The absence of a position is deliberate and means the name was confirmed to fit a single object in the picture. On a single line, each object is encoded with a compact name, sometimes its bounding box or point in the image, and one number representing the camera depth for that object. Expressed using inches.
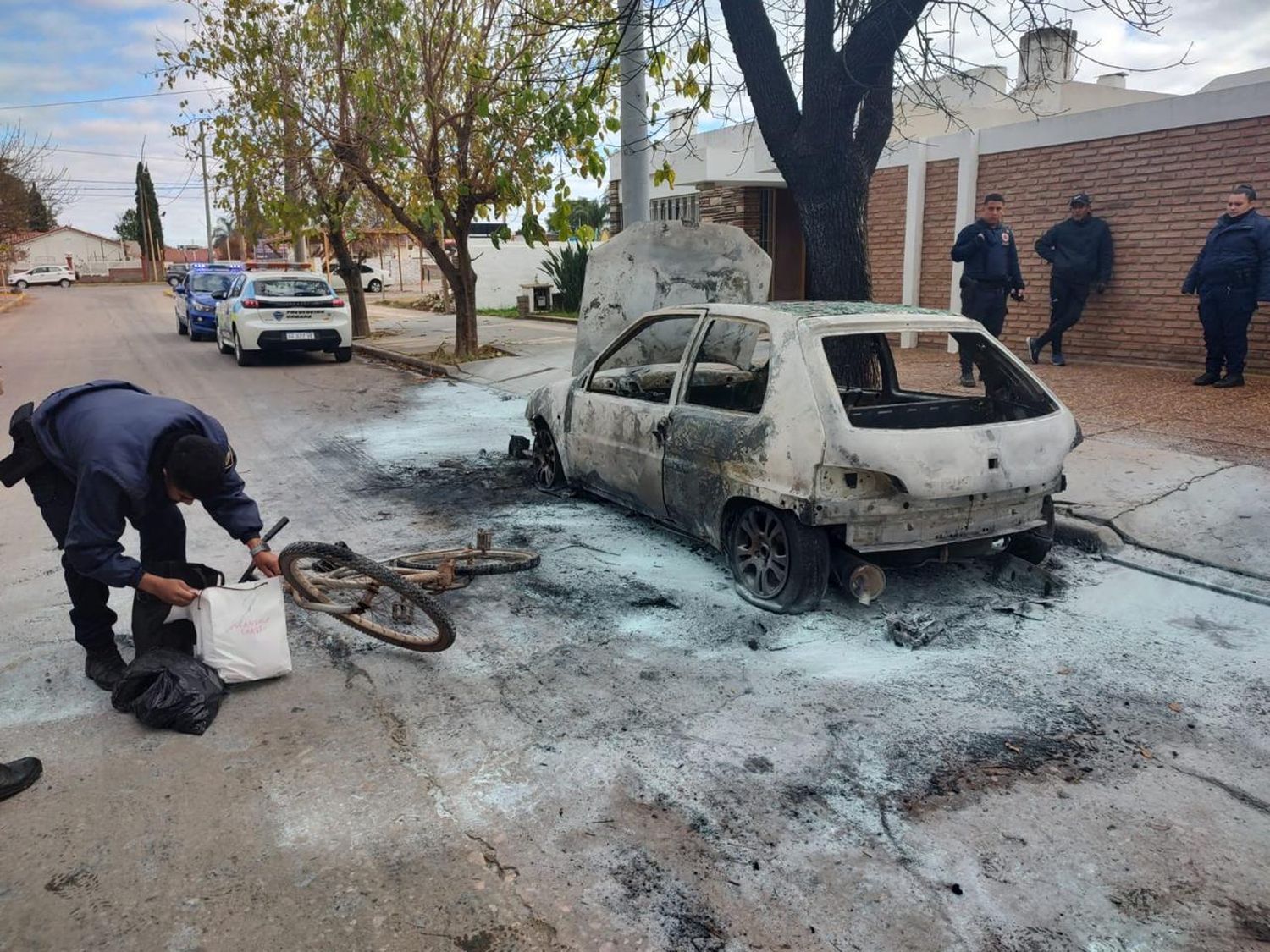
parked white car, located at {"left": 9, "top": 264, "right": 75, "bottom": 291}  2324.1
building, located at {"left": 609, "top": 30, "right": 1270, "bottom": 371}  390.6
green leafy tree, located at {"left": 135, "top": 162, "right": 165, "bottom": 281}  2901.1
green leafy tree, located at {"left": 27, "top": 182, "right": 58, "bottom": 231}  1529.8
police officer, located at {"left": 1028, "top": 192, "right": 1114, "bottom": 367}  419.5
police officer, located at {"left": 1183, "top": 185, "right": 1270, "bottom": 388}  337.1
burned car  171.0
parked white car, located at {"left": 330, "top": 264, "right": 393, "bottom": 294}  1536.2
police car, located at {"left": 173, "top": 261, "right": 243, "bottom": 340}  812.6
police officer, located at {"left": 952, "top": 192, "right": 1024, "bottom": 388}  375.6
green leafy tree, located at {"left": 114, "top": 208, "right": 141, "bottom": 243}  3715.6
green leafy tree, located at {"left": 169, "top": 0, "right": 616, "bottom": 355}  462.9
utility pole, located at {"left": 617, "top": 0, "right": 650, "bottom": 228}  348.8
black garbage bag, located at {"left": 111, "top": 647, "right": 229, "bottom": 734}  141.3
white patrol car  609.0
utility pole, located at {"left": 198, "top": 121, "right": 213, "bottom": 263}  2185.8
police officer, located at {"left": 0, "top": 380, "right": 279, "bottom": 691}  130.5
